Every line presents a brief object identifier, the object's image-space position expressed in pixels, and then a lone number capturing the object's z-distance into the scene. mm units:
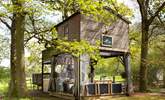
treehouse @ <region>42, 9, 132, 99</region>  9107
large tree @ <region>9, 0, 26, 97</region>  7966
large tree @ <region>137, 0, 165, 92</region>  12101
